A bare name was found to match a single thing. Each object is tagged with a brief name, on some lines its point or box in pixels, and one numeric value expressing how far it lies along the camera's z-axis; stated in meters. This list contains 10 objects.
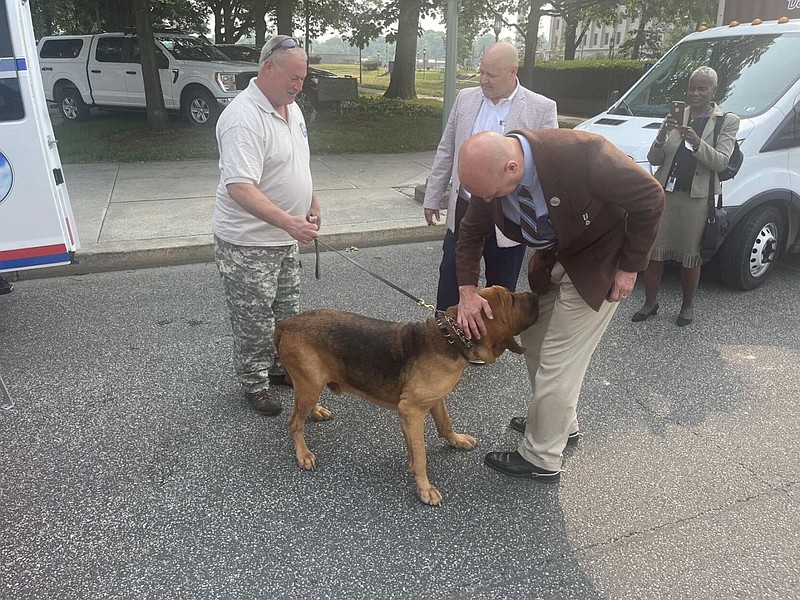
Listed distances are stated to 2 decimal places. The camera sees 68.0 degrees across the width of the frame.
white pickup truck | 13.40
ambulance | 4.01
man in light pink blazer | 3.58
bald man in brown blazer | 2.28
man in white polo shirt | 2.91
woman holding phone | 4.34
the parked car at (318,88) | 15.68
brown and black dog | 2.64
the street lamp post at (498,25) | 24.40
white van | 5.13
